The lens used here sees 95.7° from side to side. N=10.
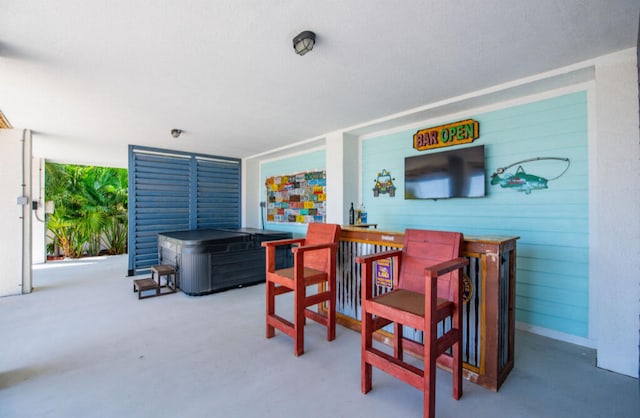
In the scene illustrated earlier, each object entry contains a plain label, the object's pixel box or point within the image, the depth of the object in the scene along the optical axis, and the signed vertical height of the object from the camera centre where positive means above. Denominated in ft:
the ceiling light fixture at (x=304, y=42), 6.56 +3.86
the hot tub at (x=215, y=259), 13.60 -2.54
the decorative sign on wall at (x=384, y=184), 13.70 +1.19
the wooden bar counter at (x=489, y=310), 6.49 -2.39
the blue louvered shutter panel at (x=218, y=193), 20.61 +1.11
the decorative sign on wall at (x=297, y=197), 17.47 +0.75
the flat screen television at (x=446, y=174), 10.64 +1.37
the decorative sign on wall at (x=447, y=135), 11.04 +2.99
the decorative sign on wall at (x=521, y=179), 9.48 +1.02
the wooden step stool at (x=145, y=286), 12.88 -3.51
